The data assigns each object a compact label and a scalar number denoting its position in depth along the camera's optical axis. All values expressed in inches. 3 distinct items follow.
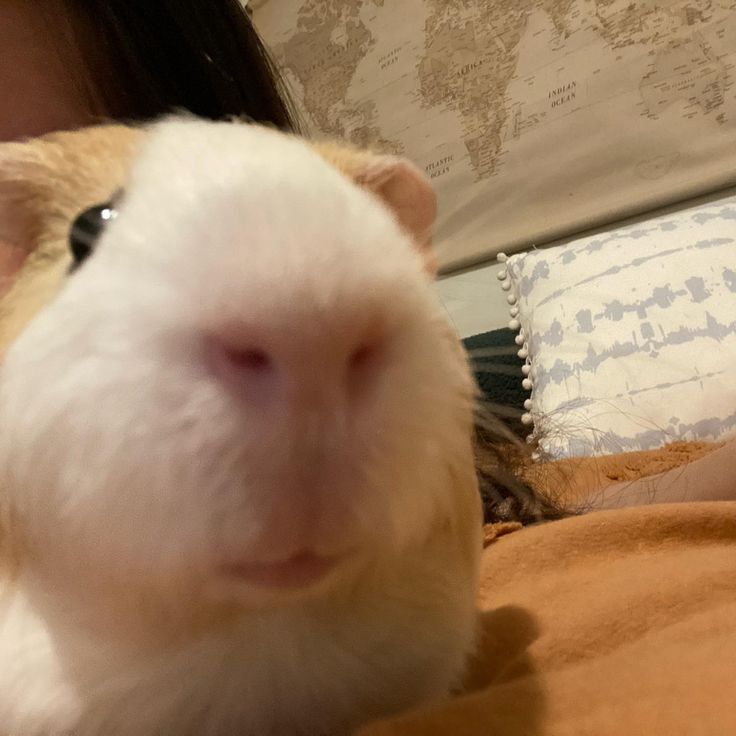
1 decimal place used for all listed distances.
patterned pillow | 14.7
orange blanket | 4.1
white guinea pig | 2.9
